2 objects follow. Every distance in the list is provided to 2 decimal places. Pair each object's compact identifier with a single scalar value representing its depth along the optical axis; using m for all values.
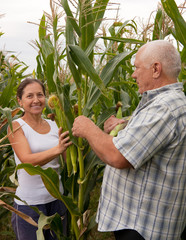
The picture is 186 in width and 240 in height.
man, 1.41
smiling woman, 2.01
